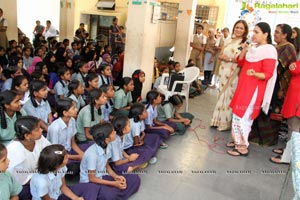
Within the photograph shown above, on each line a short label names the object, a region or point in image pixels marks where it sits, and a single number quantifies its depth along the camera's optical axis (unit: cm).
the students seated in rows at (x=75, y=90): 330
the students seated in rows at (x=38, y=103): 280
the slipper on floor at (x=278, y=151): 347
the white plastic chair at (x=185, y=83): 441
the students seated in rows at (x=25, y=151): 196
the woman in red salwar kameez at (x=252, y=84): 291
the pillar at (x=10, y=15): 657
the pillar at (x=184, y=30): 616
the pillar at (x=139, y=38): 418
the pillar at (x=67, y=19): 855
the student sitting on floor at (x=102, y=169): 215
